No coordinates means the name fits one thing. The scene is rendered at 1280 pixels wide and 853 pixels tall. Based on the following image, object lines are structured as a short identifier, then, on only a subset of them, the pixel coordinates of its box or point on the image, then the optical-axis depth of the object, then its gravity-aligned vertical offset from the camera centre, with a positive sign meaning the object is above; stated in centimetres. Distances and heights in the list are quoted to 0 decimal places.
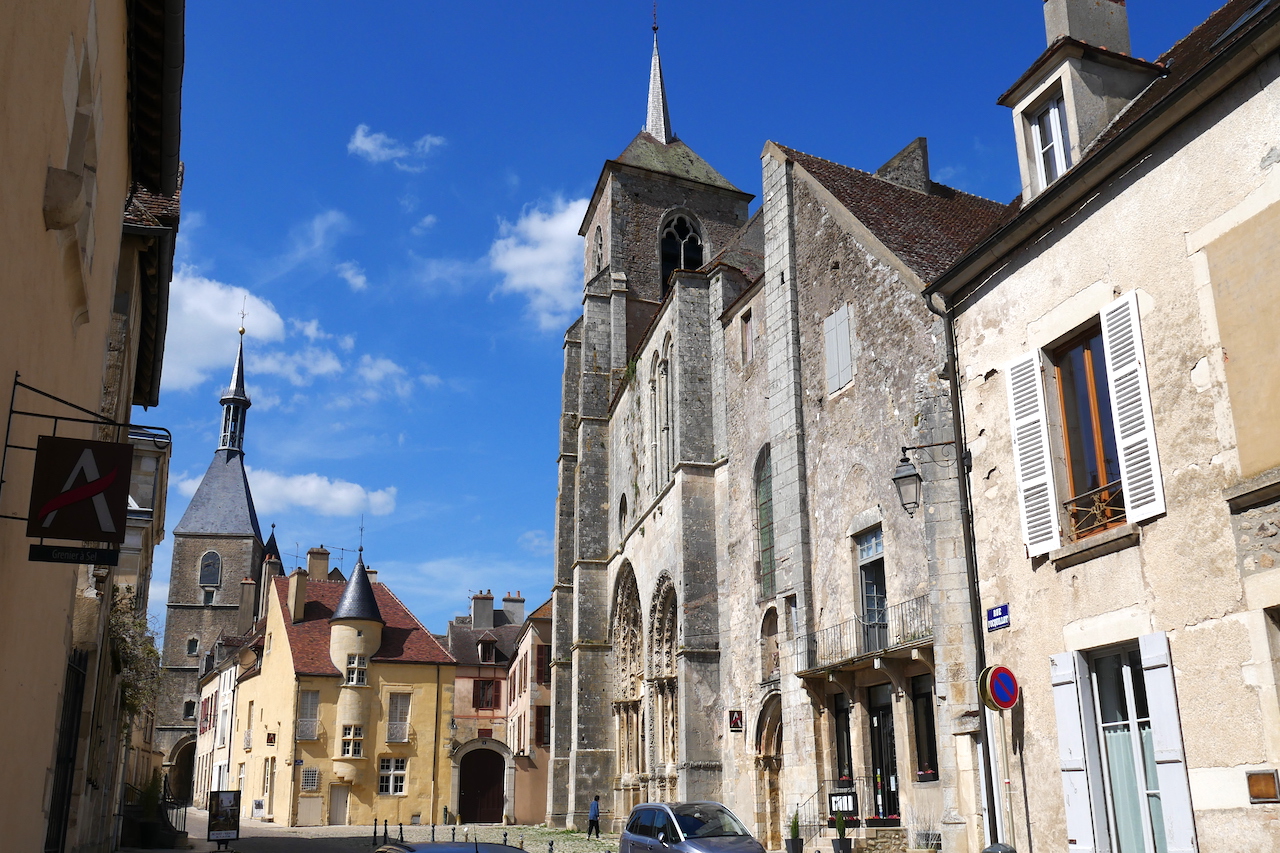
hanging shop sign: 514 +121
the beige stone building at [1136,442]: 708 +217
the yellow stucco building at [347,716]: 3338 +97
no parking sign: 908 +39
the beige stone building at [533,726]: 3475 +57
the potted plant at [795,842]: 1319 -122
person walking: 2434 -165
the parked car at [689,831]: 1095 -93
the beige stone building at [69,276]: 500 +272
